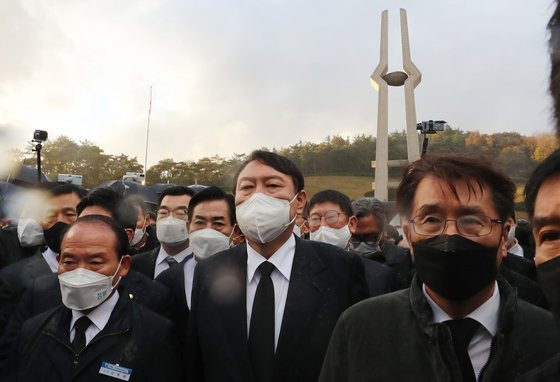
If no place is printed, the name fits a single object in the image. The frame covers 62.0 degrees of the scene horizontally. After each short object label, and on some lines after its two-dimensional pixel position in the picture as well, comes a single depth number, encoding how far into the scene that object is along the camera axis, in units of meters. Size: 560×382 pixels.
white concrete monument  22.47
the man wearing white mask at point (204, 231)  3.02
